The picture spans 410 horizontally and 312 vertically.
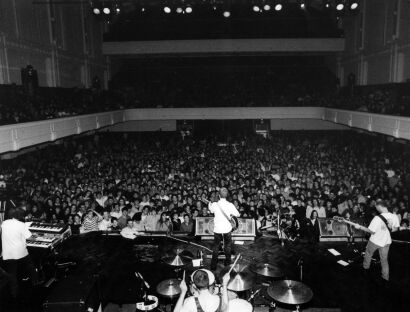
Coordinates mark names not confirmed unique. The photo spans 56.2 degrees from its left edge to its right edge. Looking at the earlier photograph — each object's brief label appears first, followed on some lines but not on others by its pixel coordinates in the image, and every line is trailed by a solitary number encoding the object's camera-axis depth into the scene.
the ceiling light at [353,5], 14.62
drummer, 4.14
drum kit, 5.67
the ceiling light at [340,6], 14.77
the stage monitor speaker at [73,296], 5.50
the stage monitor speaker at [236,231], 9.14
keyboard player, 6.43
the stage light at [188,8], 16.51
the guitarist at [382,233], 6.83
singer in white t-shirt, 6.96
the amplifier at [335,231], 9.00
